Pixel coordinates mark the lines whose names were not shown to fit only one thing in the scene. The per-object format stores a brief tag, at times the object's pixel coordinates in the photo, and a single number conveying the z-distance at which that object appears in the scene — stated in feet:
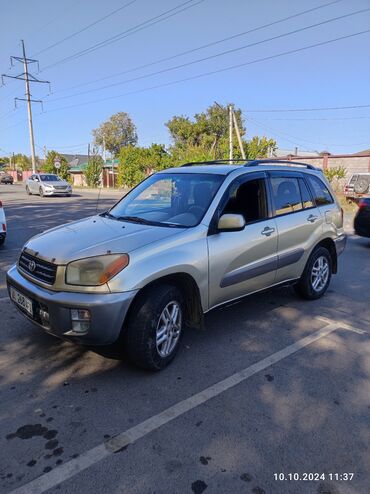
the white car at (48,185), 82.53
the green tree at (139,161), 115.65
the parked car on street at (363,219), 29.25
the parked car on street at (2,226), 26.76
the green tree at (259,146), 101.76
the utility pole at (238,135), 89.32
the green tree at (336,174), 71.05
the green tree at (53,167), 163.12
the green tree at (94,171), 145.48
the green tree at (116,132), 244.63
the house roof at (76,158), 286.03
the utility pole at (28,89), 130.21
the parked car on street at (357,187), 53.42
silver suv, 10.00
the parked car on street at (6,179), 168.66
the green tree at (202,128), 190.21
